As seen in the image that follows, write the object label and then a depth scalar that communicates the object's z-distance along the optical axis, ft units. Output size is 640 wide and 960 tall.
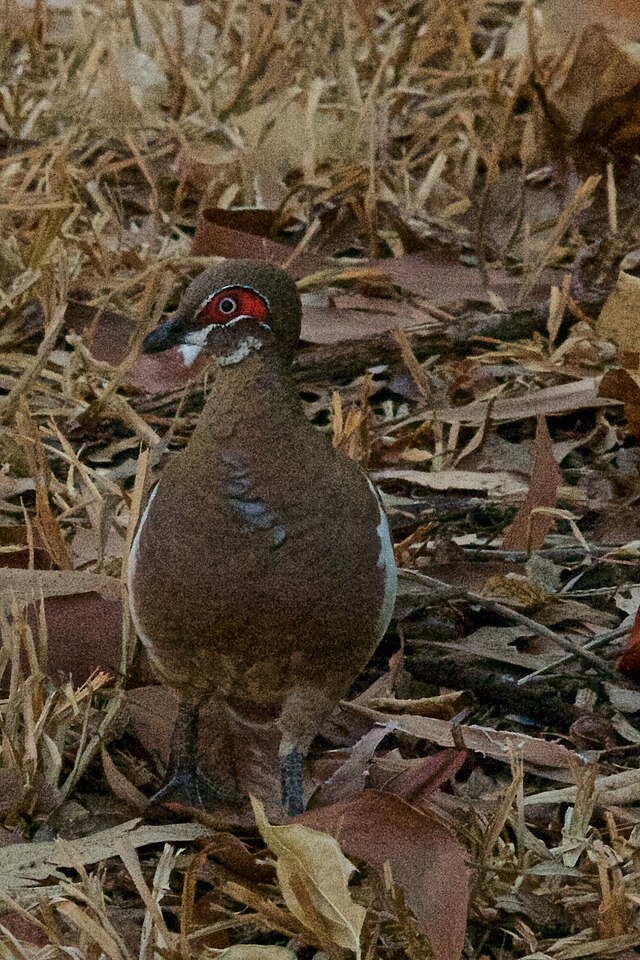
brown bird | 14.55
